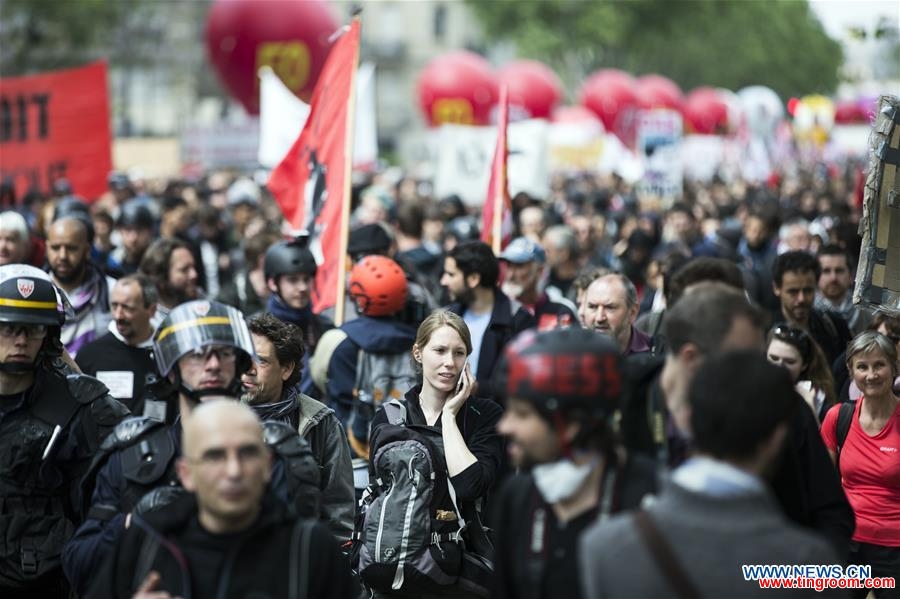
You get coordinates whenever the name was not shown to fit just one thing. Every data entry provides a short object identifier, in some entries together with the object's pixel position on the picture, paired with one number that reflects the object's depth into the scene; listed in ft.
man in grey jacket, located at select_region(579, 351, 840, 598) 21.06
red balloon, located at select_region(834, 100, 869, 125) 530.68
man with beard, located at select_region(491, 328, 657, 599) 23.70
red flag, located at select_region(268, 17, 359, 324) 62.80
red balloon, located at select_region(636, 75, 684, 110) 311.27
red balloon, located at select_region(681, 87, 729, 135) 355.77
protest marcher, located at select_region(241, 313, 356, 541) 35.35
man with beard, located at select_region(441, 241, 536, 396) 52.26
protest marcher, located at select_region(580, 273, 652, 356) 46.24
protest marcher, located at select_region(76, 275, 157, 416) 49.62
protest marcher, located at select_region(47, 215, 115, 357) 56.29
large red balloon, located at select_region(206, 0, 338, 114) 188.67
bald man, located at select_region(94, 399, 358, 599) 24.76
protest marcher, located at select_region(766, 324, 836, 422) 45.01
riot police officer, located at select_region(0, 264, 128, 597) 33.58
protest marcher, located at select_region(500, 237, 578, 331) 59.11
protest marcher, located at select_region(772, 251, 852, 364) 56.18
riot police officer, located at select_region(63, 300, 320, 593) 28.25
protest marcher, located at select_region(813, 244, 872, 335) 64.28
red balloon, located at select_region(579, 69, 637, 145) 288.71
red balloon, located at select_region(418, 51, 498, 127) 236.63
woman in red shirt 40.32
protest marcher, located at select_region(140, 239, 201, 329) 61.11
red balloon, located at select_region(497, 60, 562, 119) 265.75
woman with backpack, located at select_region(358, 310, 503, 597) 36.91
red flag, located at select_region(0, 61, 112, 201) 94.12
